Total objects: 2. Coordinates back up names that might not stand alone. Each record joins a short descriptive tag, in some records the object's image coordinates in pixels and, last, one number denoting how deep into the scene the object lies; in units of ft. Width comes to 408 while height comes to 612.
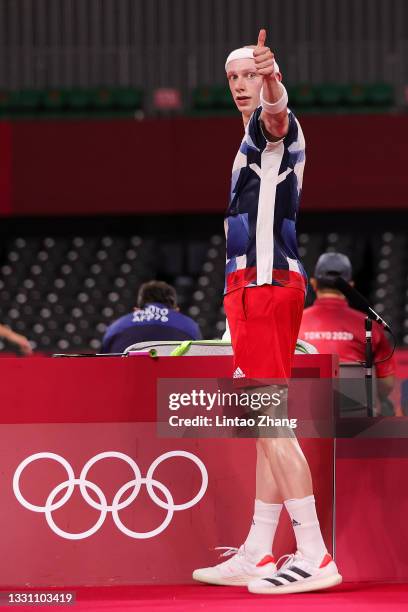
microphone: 25.40
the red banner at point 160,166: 87.40
